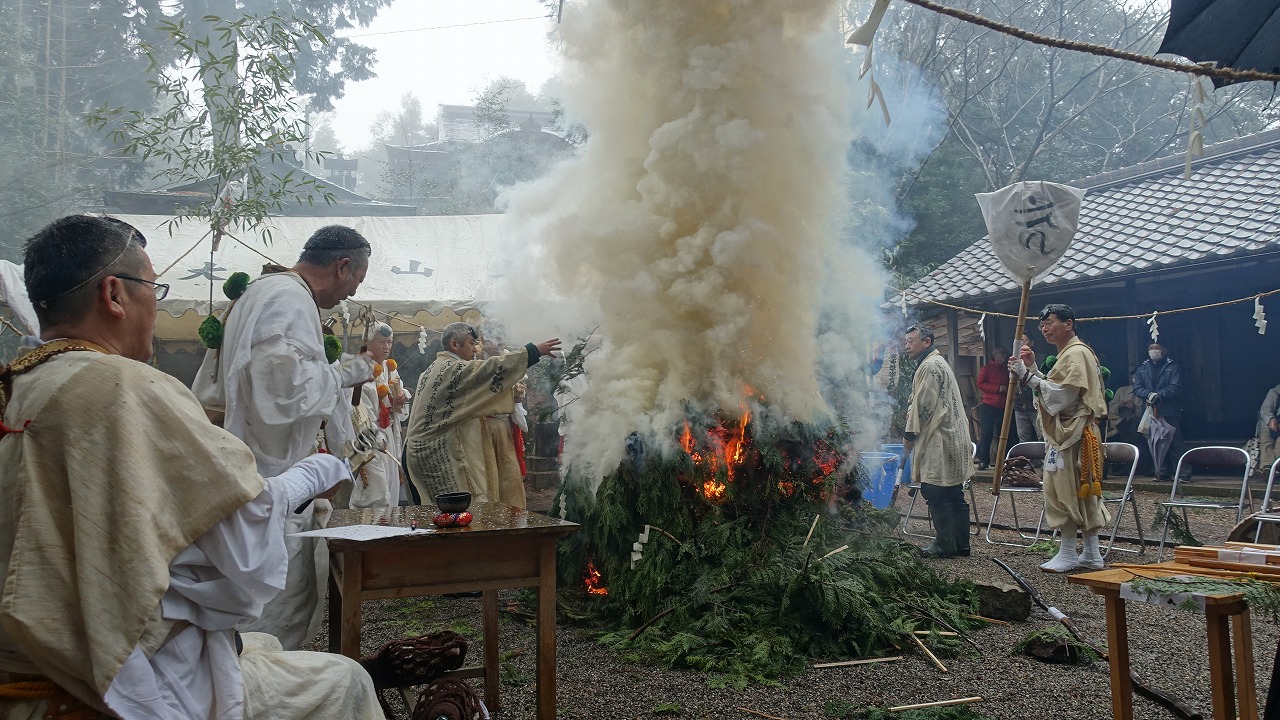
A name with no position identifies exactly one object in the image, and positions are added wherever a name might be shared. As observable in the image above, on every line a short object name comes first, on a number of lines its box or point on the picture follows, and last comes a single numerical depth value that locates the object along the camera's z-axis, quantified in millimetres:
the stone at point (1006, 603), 5355
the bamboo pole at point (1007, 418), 6230
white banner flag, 6105
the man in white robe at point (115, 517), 1702
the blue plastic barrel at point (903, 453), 9550
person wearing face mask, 11500
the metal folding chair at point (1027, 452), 8759
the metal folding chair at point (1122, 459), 7164
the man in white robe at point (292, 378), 3555
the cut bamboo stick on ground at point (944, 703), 3788
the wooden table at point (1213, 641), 2662
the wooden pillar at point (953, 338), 15023
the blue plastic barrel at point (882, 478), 8836
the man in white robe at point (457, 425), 6457
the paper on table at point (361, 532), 2908
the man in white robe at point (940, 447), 7695
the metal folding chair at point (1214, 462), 6719
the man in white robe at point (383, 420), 6949
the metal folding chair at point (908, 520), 8678
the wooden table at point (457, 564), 3061
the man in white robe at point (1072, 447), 6863
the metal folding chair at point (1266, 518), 3566
